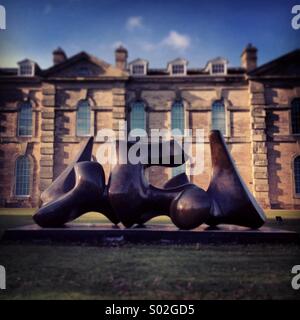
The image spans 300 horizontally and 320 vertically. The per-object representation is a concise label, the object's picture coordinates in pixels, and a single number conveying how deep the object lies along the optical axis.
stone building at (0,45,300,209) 22.80
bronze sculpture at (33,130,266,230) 7.69
